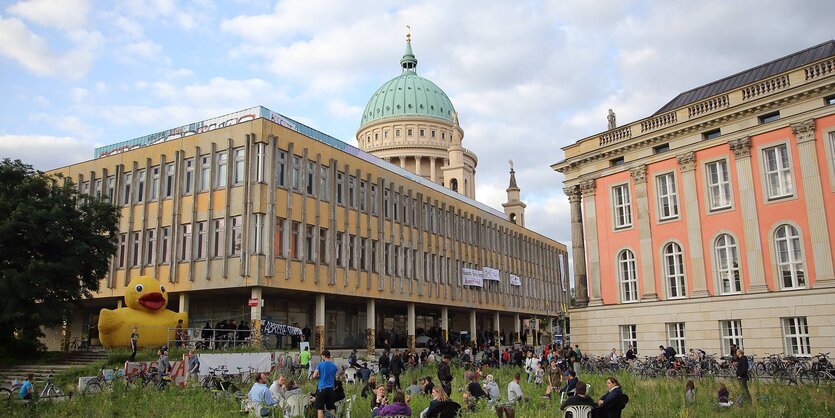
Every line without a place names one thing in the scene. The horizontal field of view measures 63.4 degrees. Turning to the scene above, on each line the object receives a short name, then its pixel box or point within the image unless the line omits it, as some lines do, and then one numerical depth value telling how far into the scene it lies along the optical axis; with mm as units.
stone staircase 29541
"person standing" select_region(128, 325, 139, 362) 28609
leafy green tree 30438
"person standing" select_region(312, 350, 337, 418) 15898
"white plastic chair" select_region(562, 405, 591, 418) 14141
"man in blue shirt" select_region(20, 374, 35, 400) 21312
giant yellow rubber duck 31906
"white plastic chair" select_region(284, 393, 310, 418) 16672
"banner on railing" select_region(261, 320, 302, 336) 38250
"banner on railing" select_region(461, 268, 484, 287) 60438
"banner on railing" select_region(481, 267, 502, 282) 64500
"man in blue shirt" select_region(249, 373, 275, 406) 17625
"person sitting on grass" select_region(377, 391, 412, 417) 14852
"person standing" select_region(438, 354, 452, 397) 23089
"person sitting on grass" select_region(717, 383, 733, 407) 19892
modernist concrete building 38781
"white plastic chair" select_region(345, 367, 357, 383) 29689
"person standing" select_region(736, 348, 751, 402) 21328
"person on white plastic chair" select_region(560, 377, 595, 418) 14188
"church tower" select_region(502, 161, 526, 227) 96188
